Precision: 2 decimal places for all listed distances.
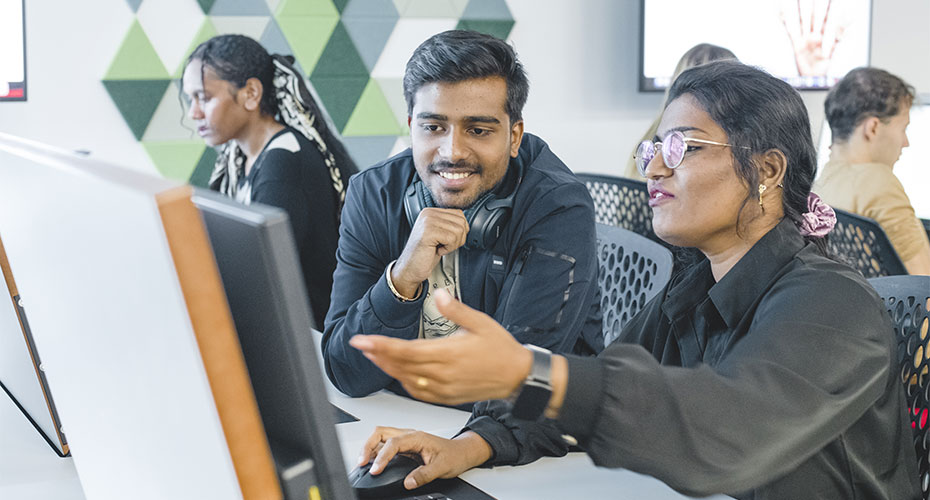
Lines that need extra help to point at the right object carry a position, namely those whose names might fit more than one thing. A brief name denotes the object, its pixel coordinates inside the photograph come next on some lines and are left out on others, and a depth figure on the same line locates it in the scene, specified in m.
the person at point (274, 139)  2.72
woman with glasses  0.87
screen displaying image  4.18
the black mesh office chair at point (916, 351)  1.28
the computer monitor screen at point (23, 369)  1.20
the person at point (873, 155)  3.01
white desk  1.21
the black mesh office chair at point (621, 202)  2.93
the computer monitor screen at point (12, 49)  3.30
